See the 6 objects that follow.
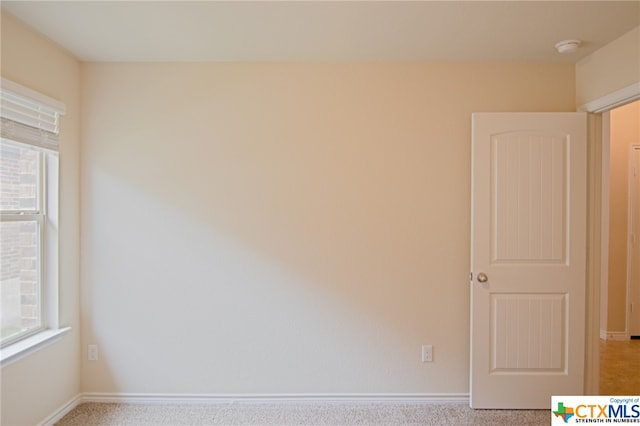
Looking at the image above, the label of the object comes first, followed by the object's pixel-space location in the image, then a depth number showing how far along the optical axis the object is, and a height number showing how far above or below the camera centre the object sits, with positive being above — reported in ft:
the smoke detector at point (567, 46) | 7.51 +3.42
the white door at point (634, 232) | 13.06 -0.72
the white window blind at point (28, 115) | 6.68 +1.84
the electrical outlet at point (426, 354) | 8.77 -3.41
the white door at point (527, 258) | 8.36 -1.06
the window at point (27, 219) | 7.02 -0.19
